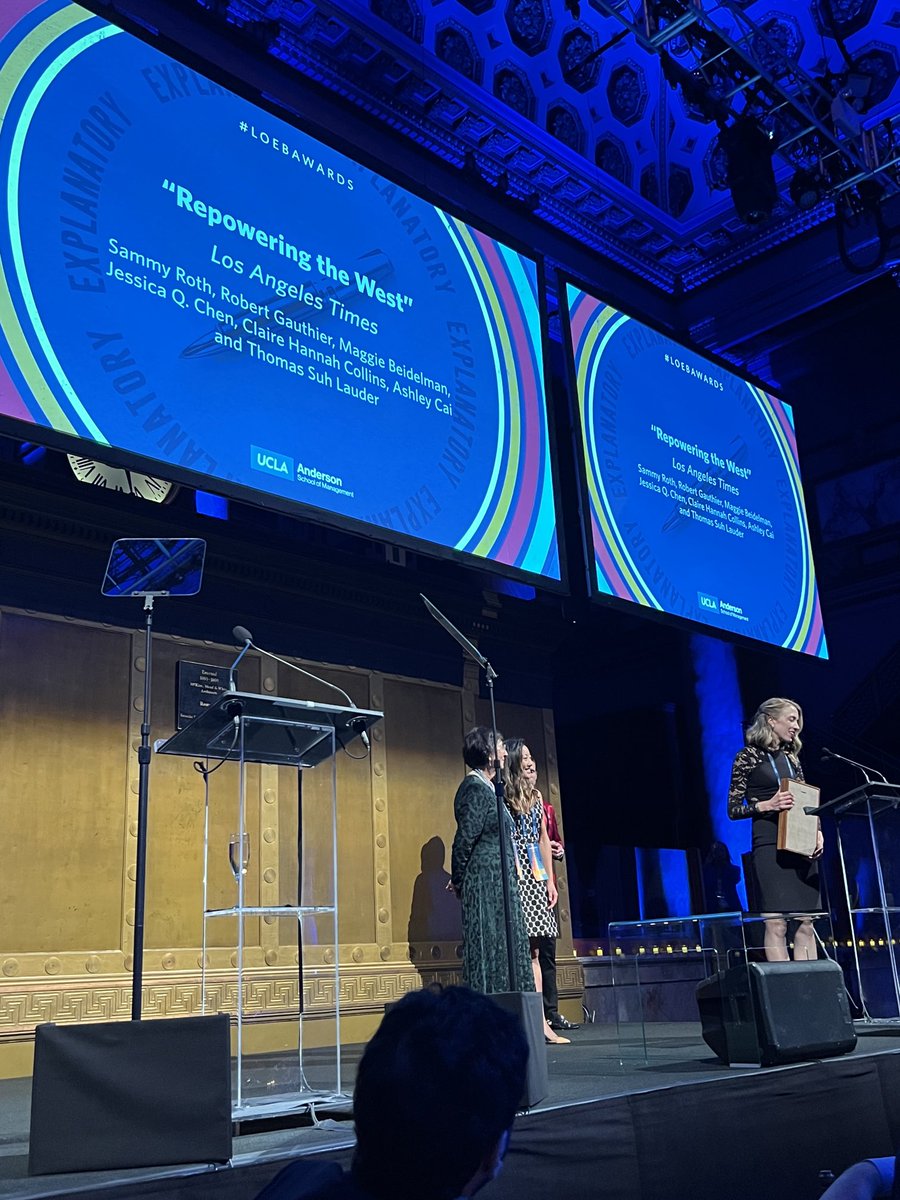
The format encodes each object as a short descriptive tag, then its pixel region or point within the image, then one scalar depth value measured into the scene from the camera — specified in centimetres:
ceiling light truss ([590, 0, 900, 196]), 515
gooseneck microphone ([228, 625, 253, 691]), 259
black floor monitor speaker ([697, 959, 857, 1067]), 322
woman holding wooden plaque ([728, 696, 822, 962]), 439
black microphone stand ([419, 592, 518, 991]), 269
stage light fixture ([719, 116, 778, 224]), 588
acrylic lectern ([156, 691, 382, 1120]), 257
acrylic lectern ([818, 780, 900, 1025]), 456
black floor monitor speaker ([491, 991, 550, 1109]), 246
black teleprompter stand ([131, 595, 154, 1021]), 233
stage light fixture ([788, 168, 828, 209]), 620
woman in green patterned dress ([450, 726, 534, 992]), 424
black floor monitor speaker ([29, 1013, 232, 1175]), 202
